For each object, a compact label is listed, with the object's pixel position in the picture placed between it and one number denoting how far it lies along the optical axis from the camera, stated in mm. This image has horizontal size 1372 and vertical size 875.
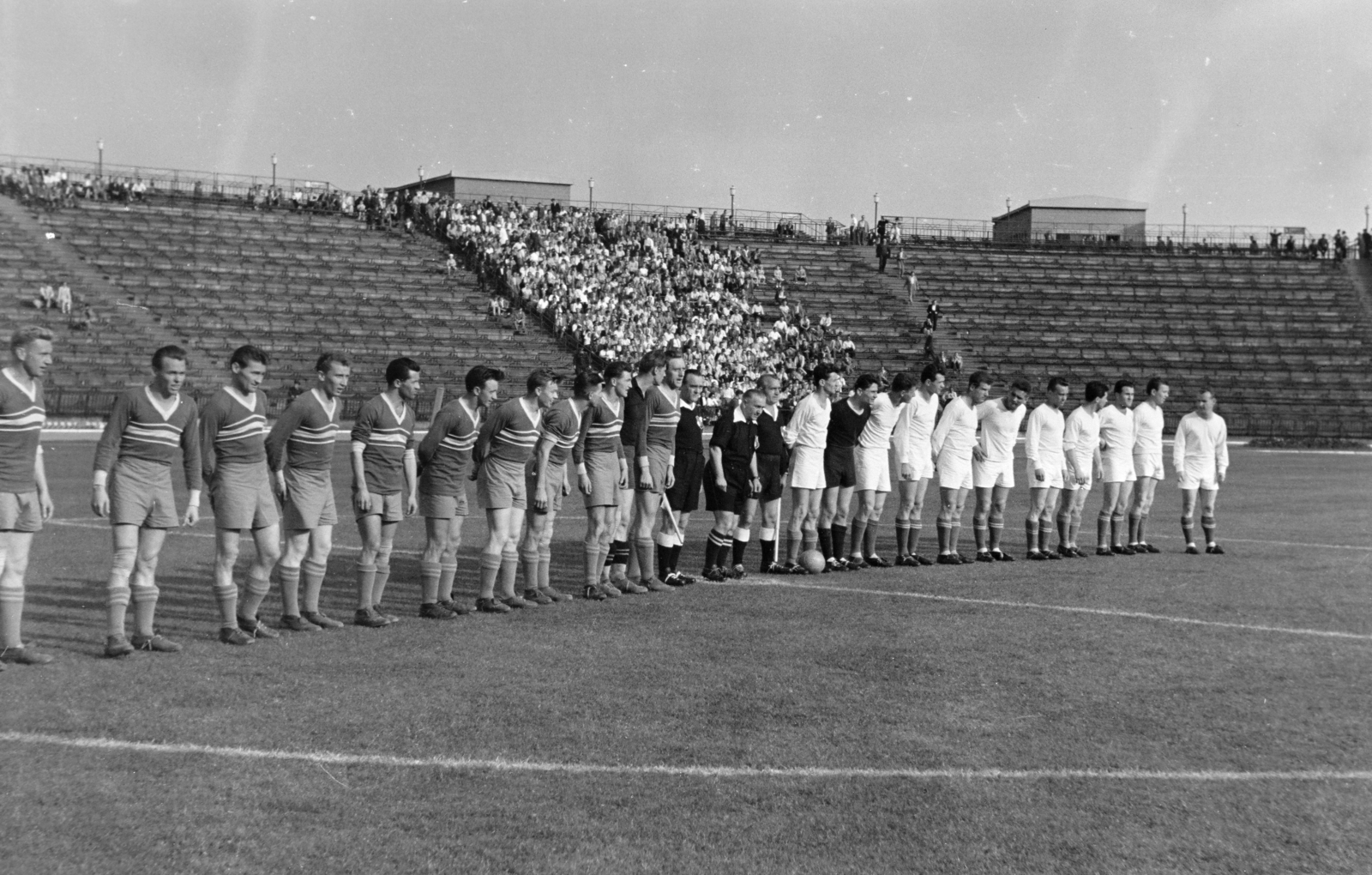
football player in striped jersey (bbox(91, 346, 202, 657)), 8891
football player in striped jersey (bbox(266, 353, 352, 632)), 9891
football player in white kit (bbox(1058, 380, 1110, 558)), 15648
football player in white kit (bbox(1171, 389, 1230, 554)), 16406
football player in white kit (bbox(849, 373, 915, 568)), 14398
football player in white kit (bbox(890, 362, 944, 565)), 14641
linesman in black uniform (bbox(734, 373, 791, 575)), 13680
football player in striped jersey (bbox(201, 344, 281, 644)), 9398
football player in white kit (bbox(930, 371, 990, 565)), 14898
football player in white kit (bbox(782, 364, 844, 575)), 14031
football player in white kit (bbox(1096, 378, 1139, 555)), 16016
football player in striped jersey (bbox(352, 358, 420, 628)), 10328
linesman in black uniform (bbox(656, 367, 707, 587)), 12945
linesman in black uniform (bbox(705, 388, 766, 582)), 13289
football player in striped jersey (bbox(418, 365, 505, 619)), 10820
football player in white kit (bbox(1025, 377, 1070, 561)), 15445
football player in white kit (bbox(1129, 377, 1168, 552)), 16219
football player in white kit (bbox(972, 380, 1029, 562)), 15227
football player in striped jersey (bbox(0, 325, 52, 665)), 8539
